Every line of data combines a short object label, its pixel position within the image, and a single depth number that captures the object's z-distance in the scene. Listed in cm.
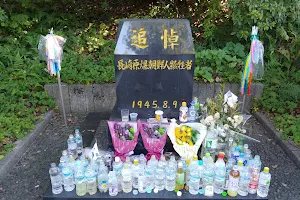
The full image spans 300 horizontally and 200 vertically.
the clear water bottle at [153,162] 312
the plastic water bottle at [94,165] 310
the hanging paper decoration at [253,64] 426
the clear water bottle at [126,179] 300
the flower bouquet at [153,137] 349
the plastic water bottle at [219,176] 297
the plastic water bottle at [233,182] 291
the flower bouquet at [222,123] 347
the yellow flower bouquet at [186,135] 348
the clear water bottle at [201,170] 300
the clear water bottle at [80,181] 300
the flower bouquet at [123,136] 350
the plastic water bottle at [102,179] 305
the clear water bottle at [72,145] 366
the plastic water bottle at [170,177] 301
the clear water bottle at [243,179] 295
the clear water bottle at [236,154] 326
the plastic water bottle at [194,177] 297
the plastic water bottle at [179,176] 302
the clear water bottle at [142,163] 311
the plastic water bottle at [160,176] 304
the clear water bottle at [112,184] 302
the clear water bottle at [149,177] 304
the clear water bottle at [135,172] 307
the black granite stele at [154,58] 360
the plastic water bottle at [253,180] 293
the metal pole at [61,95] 472
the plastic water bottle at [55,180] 301
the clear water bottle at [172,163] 306
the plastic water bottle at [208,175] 298
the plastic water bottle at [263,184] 290
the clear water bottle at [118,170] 309
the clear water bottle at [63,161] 313
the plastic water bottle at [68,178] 300
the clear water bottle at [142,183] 305
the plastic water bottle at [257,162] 310
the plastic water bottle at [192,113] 378
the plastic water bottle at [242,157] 318
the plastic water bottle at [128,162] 312
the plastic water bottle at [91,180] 302
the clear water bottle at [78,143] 375
